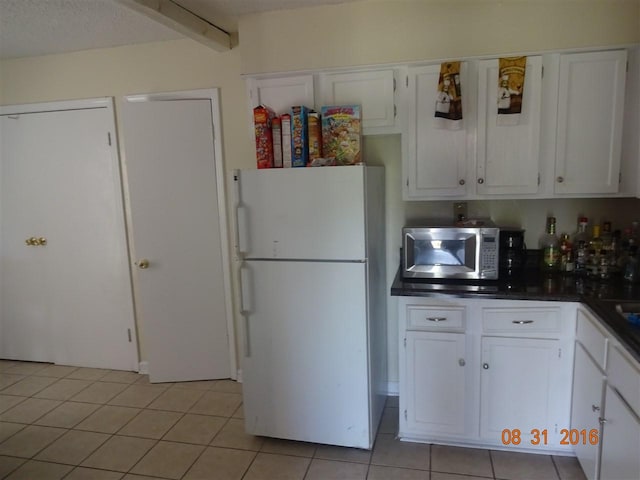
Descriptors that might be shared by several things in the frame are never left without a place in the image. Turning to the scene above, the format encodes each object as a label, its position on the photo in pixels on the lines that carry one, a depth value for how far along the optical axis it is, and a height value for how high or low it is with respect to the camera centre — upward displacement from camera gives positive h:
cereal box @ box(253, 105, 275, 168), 2.40 +0.28
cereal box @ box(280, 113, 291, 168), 2.40 +0.25
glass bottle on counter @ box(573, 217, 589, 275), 2.37 -0.40
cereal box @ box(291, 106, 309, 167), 2.38 +0.26
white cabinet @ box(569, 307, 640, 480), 1.48 -0.90
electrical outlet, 2.62 -0.19
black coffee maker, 2.38 -0.41
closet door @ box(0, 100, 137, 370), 3.22 -0.37
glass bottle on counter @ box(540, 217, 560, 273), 2.44 -0.42
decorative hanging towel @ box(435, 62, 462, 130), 2.24 +0.45
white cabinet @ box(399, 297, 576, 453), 2.09 -0.96
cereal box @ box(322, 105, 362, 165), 2.41 +0.28
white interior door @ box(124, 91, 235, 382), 2.94 -0.34
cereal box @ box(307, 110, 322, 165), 2.38 +0.27
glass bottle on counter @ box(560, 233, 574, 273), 2.41 -0.46
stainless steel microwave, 2.21 -0.38
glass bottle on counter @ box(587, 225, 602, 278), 2.32 -0.43
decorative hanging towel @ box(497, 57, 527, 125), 2.19 +0.46
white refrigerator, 2.12 -0.60
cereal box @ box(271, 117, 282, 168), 2.42 +0.25
